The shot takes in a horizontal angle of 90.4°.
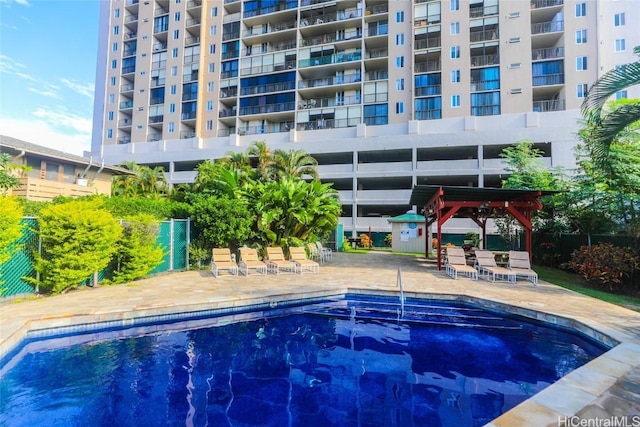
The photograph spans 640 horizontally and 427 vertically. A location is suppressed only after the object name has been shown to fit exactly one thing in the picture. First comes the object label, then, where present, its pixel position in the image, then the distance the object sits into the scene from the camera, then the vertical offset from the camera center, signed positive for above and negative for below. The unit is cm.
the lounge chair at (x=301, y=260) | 1268 -145
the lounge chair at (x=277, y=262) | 1238 -149
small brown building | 1491 +282
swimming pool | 382 -226
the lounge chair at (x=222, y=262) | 1147 -143
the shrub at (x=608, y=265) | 989 -108
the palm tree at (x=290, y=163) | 2188 +428
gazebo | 1207 +125
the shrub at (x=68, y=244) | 764 -58
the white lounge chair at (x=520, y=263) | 1107 -123
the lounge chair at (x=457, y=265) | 1159 -142
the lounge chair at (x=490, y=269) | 1092 -143
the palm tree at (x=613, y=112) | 666 +284
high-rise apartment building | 2869 +1561
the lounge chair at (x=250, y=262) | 1195 -147
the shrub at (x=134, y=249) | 948 -83
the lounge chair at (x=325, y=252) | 1725 -145
